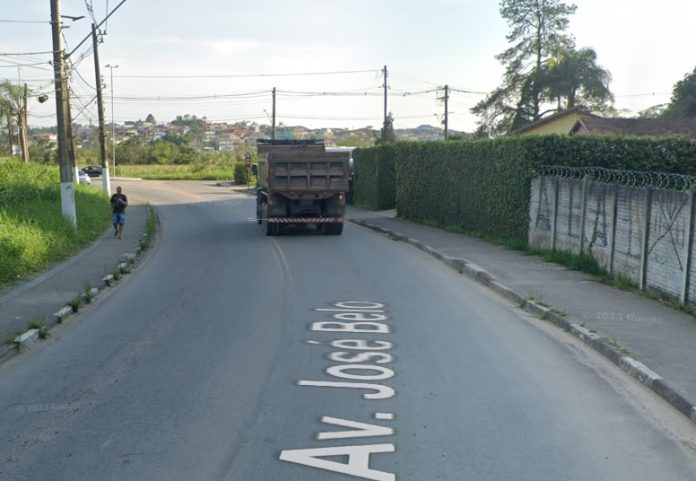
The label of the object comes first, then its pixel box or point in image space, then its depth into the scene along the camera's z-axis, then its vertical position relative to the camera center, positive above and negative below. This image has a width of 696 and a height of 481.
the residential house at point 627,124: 36.06 +1.47
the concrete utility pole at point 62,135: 21.75 +0.36
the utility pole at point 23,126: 56.66 +1.65
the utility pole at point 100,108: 40.62 +2.09
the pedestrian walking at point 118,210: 22.77 -1.80
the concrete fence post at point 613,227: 14.26 -1.33
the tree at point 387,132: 59.19 +1.57
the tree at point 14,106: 59.53 +3.53
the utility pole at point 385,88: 58.00 +4.73
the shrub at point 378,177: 35.09 -1.14
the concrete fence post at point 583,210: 15.84 -1.13
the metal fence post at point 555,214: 17.41 -1.34
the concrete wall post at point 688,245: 11.22 -1.28
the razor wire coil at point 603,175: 14.02 -0.43
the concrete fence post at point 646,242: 12.76 -1.42
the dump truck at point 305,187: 22.95 -1.06
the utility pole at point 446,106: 55.98 +3.33
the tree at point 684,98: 48.31 +3.60
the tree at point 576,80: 54.66 +5.15
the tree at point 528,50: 56.03 +7.47
